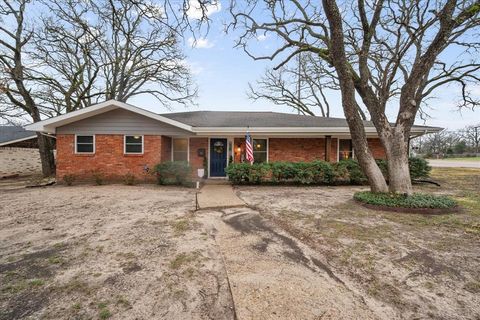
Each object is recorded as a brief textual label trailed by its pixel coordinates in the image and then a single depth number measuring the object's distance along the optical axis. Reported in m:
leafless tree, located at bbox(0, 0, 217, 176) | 12.10
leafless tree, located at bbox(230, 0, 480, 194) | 6.10
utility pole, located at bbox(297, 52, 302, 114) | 22.48
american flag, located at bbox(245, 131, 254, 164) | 9.91
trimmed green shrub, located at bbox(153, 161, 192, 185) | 9.96
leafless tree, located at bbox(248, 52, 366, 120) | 25.28
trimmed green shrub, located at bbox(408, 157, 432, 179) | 10.73
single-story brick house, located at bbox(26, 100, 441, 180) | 10.39
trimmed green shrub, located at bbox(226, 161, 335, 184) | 9.91
